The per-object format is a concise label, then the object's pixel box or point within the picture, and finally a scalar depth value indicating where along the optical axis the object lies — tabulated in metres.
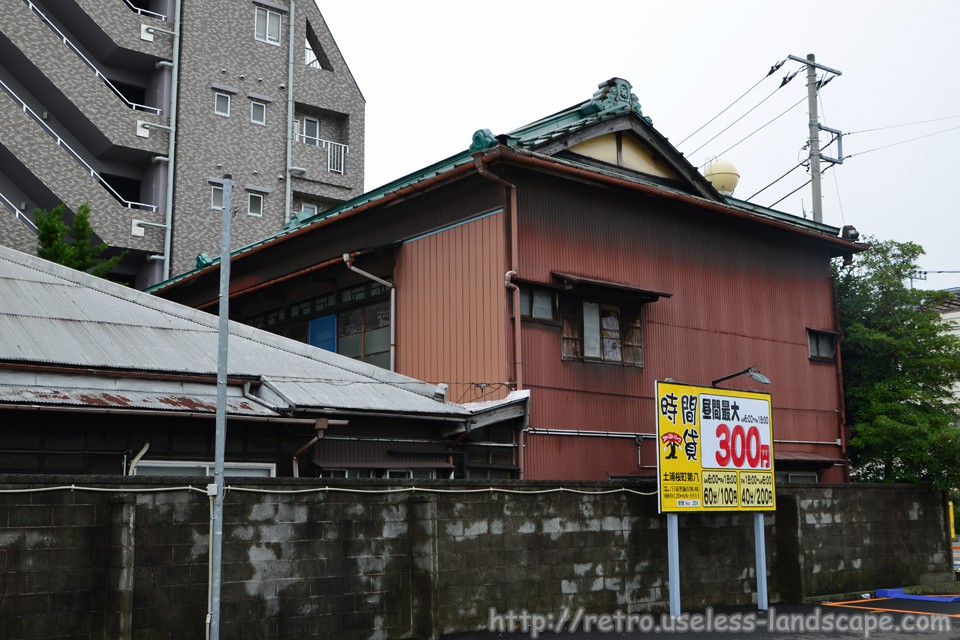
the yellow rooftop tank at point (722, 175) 25.44
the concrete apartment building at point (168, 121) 34.97
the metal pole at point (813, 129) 29.42
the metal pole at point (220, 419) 9.29
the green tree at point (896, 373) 21.72
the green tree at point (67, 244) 26.08
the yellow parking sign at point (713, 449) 15.13
